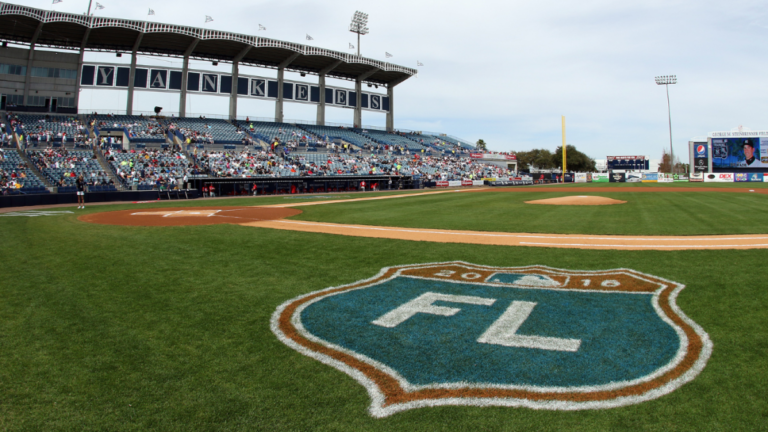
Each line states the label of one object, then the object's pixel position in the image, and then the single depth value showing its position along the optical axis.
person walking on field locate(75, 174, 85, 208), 23.21
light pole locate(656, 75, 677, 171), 68.20
